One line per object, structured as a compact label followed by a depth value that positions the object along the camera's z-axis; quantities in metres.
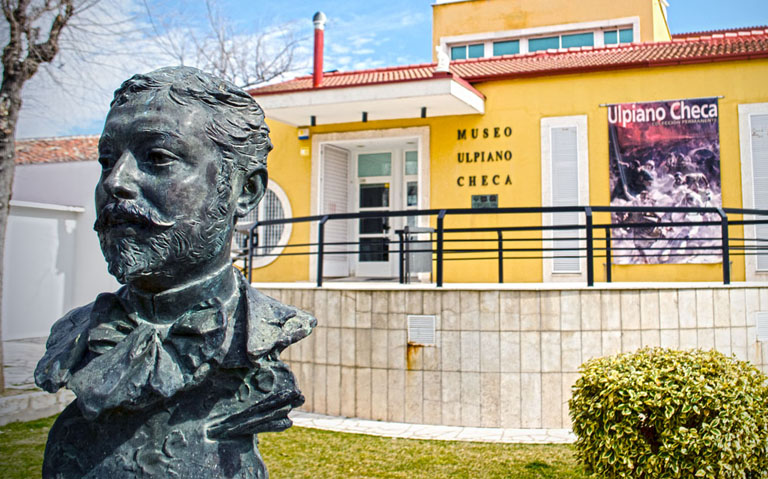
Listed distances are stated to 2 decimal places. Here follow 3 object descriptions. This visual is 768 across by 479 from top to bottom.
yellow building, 11.52
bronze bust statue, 1.80
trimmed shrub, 4.39
